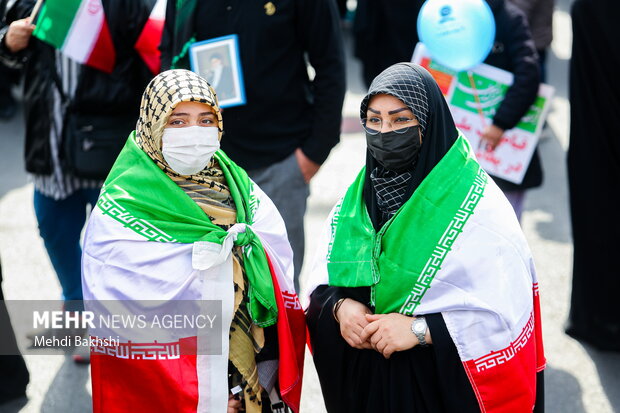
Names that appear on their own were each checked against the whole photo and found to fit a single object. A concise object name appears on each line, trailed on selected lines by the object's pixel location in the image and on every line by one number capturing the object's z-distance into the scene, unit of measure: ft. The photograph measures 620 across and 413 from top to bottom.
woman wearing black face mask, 17.52
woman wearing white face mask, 18.03
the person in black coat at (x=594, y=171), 26.61
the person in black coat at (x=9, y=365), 25.36
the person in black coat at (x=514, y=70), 27.09
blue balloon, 25.91
